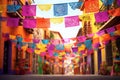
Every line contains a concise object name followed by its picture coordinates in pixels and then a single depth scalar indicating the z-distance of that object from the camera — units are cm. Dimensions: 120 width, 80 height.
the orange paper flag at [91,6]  1042
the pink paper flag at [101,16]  1113
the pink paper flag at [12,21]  1234
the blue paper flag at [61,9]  1059
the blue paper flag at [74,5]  1045
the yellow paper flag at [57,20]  1136
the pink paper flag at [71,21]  1133
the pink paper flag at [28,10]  1077
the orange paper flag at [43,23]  1192
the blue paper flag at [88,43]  1848
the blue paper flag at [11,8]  1156
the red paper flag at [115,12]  1120
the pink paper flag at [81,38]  1770
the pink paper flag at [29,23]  1191
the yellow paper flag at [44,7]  1058
